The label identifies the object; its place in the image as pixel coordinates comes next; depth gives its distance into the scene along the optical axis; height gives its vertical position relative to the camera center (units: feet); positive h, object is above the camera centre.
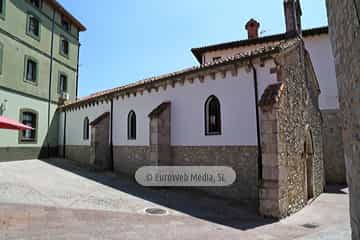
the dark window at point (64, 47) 64.40 +27.26
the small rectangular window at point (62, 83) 64.28 +17.46
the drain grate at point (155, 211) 25.48 -7.01
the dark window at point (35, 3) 54.72 +33.30
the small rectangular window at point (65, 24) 64.95 +33.81
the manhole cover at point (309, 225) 24.31 -8.37
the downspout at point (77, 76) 71.32 +21.03
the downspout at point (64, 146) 62.28 +0.32
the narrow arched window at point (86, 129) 57.36 +4.35
